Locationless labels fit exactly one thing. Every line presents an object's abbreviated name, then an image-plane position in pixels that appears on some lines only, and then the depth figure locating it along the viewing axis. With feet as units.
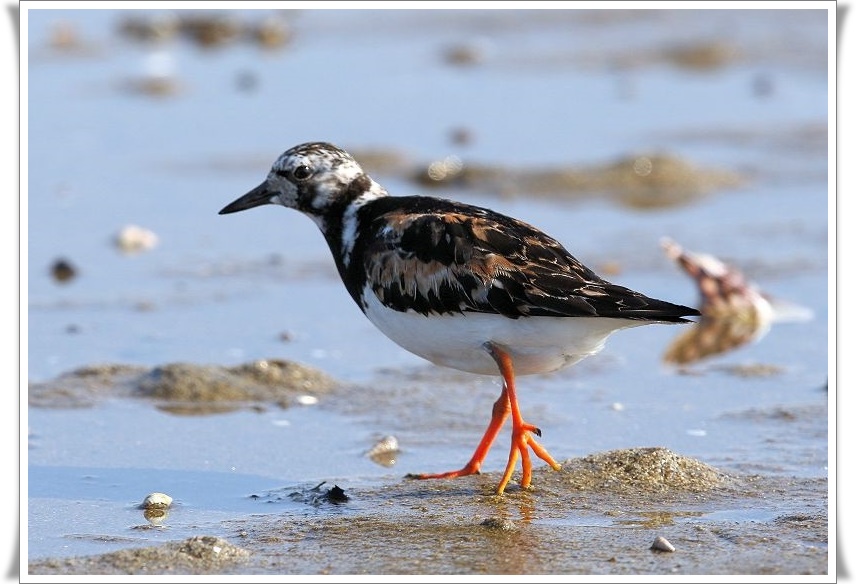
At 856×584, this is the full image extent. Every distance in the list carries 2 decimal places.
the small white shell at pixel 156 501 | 32.86
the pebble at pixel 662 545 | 28.73
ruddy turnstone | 32.48
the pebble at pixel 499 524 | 30.68
